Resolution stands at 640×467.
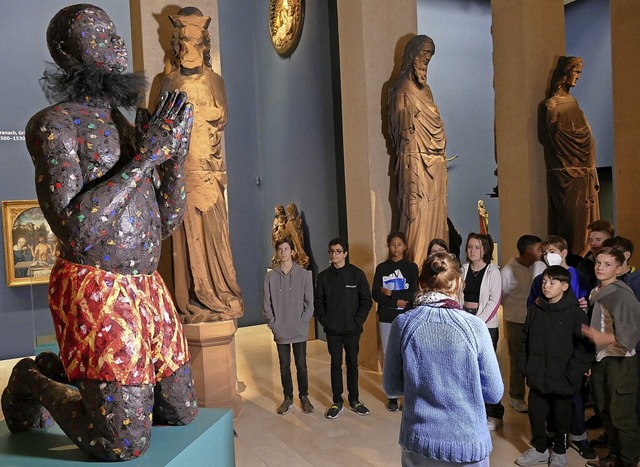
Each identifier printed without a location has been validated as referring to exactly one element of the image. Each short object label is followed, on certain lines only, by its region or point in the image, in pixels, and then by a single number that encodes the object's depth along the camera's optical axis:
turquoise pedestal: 2.09
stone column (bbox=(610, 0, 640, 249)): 7.20
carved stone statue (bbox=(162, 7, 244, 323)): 5.15
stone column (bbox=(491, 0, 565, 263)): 7.50
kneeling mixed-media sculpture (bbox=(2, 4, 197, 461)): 2.02
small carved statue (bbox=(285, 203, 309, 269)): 9.27
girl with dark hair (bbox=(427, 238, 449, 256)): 5.71
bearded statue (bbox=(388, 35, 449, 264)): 6.89
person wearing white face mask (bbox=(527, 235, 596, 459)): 4.20
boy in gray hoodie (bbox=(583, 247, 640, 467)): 3.80
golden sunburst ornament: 9.49
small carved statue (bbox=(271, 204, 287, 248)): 9.86
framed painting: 8.43
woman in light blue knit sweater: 2.49
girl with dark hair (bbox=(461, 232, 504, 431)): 4.88
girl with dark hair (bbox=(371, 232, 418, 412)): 5.70
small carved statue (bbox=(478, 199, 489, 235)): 11.73
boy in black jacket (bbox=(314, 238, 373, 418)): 5.48
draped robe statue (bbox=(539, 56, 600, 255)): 7.12
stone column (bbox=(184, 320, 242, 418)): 5.25
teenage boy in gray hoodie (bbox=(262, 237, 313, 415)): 5.57
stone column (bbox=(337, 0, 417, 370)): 7.26
